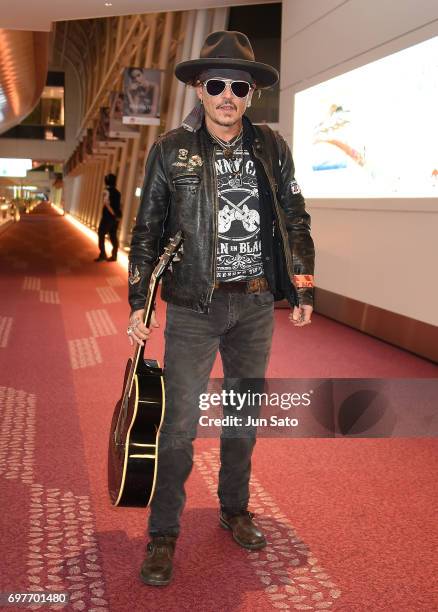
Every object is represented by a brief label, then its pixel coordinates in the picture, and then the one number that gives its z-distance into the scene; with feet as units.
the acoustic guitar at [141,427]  7.80
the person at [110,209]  47.91
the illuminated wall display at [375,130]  21.27
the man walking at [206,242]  8.19
